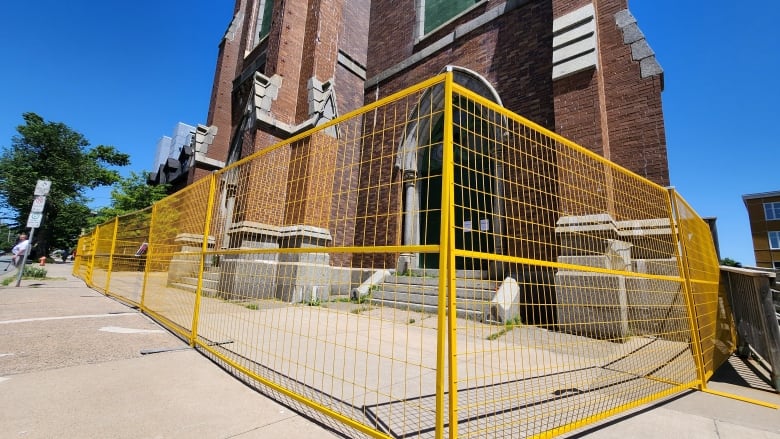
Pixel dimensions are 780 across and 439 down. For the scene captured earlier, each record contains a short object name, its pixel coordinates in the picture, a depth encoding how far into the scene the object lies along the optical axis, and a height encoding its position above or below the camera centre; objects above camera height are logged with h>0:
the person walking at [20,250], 8.73 +0.19
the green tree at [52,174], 25.83 +7.18
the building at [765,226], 32.69 +6.18
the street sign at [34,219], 7.95 +0.95
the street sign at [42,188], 8.15 +1.78
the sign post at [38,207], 7.97 +1.25
